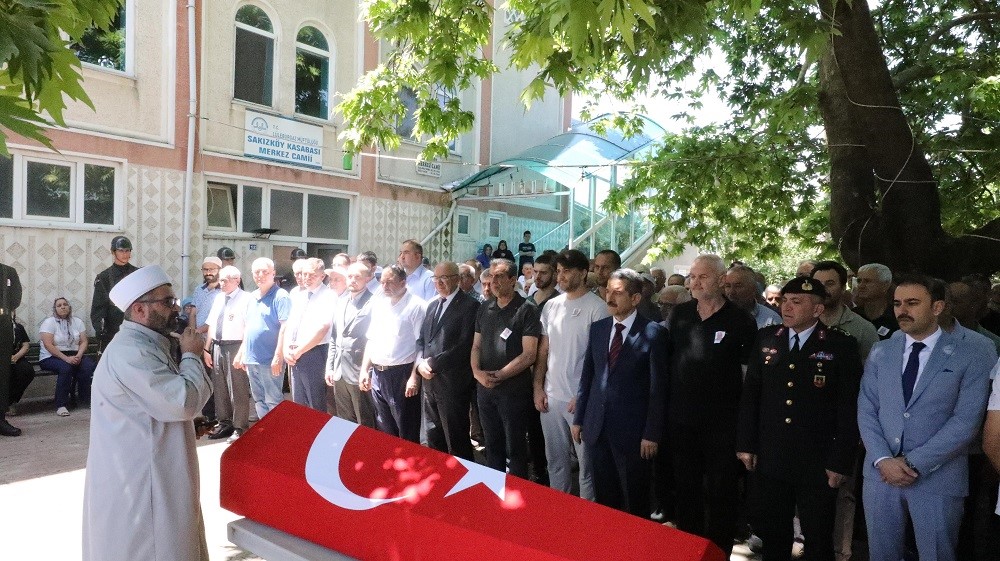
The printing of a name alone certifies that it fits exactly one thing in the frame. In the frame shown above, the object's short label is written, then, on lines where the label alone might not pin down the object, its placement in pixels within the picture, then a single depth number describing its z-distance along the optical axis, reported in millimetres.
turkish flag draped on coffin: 2992
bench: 9398
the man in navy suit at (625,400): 4879
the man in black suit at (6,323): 7902
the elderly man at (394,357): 6488
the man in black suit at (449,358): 6223
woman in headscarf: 9188
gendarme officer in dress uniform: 4090
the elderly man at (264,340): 7426
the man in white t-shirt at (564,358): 5414
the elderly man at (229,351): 7816
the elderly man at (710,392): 4730
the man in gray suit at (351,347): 6809
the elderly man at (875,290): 5629
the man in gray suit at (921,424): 3693
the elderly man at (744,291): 5977
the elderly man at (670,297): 6992
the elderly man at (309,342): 7079
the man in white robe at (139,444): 3414
